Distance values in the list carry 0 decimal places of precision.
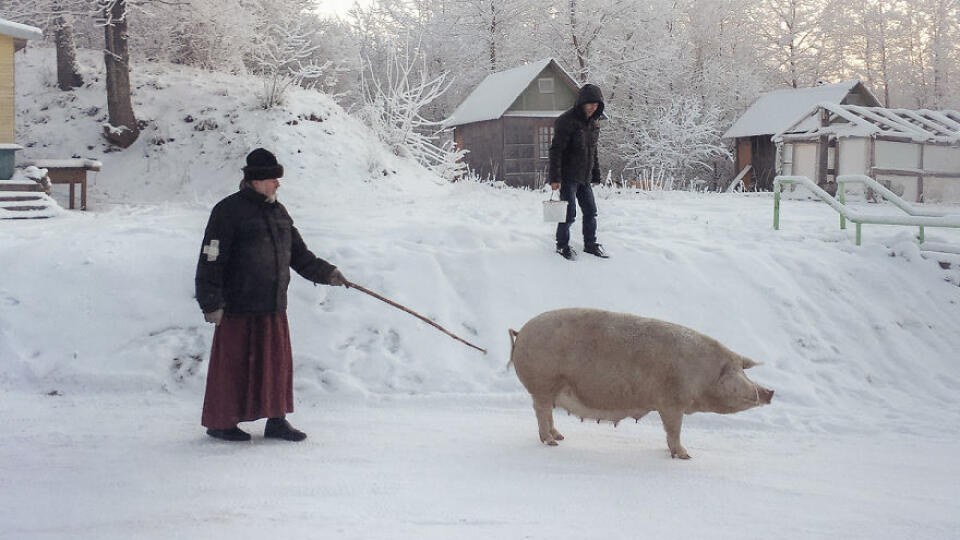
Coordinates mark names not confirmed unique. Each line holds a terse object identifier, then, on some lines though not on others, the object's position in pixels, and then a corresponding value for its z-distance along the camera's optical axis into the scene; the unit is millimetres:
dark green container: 15438
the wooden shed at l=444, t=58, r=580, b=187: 29438
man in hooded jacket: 8977
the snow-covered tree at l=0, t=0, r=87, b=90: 19000
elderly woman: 5461
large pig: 5172
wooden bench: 15680
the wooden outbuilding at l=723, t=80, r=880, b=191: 29016
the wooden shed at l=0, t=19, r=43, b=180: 15891
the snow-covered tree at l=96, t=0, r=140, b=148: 18328
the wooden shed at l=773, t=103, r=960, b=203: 21969
